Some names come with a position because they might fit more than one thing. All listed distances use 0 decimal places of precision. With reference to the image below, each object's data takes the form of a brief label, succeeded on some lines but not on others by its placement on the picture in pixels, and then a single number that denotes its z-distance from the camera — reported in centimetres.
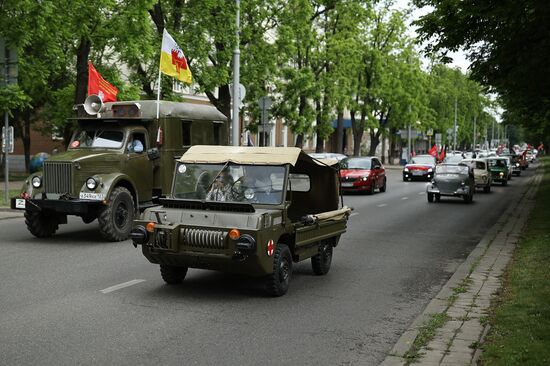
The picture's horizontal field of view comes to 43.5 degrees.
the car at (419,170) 4088
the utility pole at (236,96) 2650
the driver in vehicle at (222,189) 887
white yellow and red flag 1827
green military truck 1297
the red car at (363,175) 2900
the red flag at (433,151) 5168
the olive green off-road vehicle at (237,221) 795
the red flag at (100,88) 1769
